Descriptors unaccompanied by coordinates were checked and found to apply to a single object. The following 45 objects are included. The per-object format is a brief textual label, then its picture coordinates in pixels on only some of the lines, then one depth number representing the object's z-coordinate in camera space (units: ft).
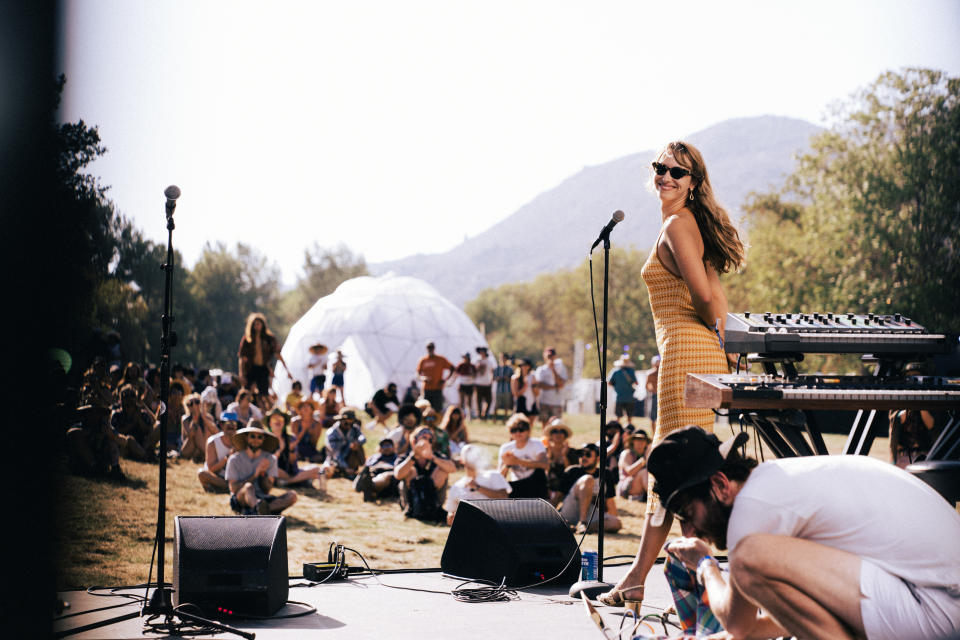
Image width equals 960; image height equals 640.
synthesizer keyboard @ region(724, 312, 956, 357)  11.87
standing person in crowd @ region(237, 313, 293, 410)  37.70
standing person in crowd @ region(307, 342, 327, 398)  61.16
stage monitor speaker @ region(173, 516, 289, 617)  13.94
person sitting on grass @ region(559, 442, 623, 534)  27.89
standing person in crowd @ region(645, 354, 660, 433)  48.36
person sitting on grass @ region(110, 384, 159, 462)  36.52
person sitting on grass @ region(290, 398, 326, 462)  42.27
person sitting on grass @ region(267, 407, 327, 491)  35.27
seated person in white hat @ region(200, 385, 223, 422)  42.85
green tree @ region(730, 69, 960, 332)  89.71
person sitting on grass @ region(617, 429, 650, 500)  34.06
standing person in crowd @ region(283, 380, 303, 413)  48.93
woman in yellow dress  12.75
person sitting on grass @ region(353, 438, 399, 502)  33.60
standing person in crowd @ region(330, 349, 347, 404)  60.18
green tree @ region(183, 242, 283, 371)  188.05
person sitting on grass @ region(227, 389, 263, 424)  33.27
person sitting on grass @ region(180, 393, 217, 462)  38.91
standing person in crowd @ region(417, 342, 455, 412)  54.49
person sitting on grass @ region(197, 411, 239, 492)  31.99
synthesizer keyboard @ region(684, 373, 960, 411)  10.78
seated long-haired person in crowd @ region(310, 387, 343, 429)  50.34
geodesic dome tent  96.48
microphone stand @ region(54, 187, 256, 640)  13.35
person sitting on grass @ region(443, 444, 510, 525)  27.48
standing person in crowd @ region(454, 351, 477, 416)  64.59
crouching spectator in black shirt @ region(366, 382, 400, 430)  50.70
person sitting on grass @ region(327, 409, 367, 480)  39.45
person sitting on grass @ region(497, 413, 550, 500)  29.81
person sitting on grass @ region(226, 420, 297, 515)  28.02
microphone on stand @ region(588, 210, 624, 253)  14.27
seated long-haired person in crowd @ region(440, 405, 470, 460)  41.04
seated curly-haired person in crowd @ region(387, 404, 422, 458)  36.01
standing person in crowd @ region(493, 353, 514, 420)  70.13
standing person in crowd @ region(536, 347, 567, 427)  55.21
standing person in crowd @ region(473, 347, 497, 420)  64.75
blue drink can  16.42
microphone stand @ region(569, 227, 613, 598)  14.97
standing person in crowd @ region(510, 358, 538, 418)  56.24
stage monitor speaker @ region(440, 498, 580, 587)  16.46
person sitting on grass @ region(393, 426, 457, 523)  30.19
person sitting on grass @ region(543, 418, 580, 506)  31.19
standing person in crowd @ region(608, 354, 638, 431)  52.37
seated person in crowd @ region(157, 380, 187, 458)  41.10
